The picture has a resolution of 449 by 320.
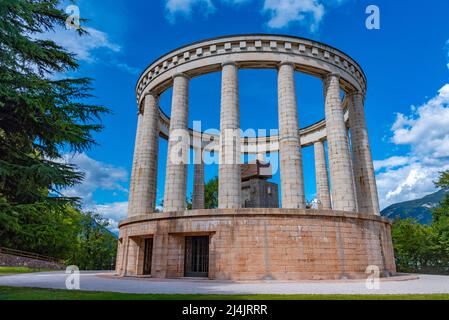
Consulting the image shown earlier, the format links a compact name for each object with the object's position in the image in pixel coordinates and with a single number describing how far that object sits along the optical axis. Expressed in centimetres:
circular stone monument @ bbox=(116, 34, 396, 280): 1659
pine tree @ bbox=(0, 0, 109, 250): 1094
